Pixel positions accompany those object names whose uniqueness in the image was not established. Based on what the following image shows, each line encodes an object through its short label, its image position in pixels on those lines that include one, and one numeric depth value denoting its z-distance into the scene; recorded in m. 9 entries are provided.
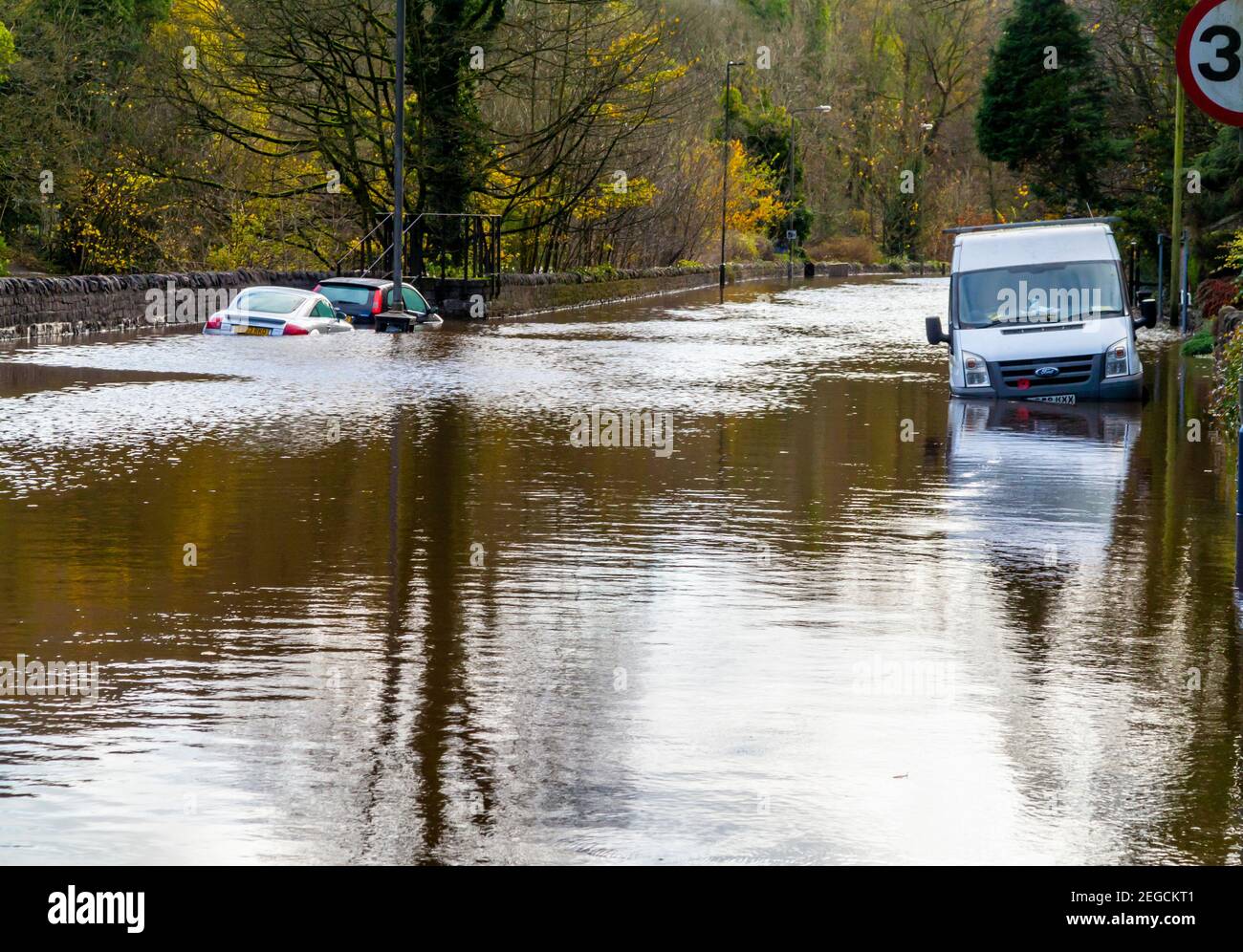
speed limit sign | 9.62
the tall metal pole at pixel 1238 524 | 11.70
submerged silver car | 32.50
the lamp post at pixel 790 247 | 92.23
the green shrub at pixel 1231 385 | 16.73
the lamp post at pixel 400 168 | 38.81
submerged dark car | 37.53
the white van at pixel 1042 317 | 23.17
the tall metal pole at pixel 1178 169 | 43.88
